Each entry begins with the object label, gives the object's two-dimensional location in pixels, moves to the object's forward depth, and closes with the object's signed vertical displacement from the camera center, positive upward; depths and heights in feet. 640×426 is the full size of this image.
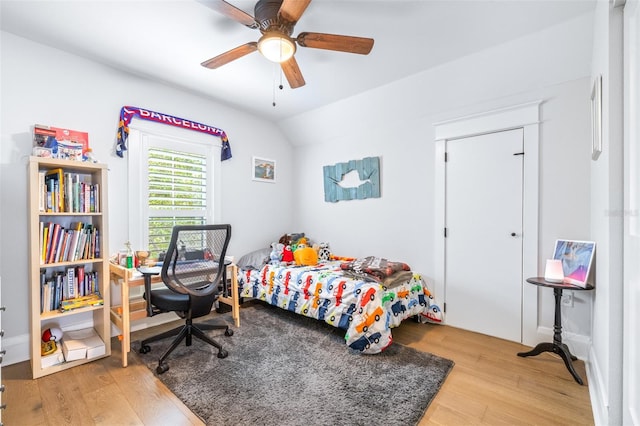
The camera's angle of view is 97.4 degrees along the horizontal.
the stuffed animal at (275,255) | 11.78 -1.88
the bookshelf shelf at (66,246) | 6.70 -0.91
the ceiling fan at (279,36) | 5.51 +3.81
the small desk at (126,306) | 7.34 -2.85
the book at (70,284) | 7.55 -1.97
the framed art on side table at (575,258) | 6.84 -1.24
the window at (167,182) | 9.65 +1.10
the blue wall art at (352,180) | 11.92 +1.39
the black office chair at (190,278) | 7.26 -1.82
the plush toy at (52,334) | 7.34 -3.29
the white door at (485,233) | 8.66 -0.75
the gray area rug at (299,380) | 5.46 -3.95
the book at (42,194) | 6.89 +0.43
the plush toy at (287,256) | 11.76 -1.90
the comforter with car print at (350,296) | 7.88 -2.82
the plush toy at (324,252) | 12.68 -1.91
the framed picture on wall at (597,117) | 5.38 +1.91
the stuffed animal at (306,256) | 11.35 -1.86
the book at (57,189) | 7.20 +0.57
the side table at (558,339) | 6.68 -3.26
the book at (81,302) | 7.23 -2.42
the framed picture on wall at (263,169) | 13.41 +2.03
